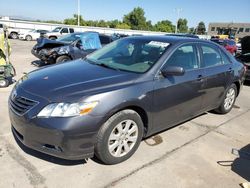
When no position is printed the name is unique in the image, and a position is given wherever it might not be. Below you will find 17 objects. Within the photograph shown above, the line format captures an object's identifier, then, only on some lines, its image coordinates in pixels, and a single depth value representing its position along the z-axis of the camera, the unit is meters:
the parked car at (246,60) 9.22
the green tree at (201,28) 94.66
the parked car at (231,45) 21.30
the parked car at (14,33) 27.59
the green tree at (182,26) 103.74
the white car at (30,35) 26.94
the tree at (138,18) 84.31
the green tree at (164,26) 92.19
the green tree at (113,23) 76.46
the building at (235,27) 90.32
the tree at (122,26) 73.70
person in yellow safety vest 6.47
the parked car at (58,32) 25.53
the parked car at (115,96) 2.79
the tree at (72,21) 73.45
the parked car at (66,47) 9.75
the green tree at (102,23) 76.61
